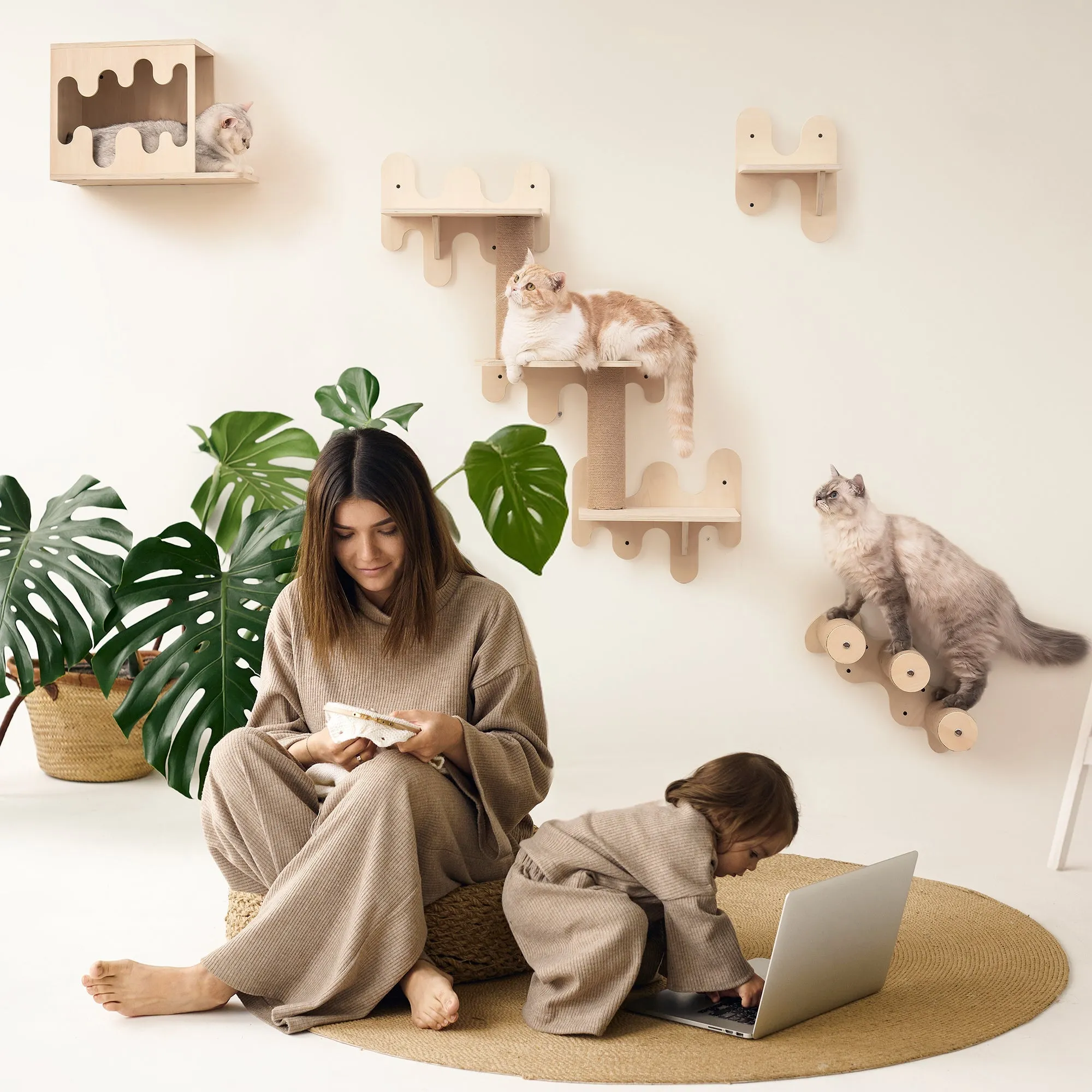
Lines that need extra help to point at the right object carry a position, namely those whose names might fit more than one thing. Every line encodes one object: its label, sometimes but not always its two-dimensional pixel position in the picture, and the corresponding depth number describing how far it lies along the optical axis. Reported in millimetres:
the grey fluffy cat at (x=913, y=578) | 3043
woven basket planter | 3127
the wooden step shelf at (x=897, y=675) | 3041
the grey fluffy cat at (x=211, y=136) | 3125
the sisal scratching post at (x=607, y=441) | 3166
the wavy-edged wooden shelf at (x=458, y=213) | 3115
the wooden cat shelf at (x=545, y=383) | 3186
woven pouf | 1940
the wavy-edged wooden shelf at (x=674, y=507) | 3195
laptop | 1726
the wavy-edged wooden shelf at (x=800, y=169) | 3061
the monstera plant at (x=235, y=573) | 2412
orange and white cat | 3041
